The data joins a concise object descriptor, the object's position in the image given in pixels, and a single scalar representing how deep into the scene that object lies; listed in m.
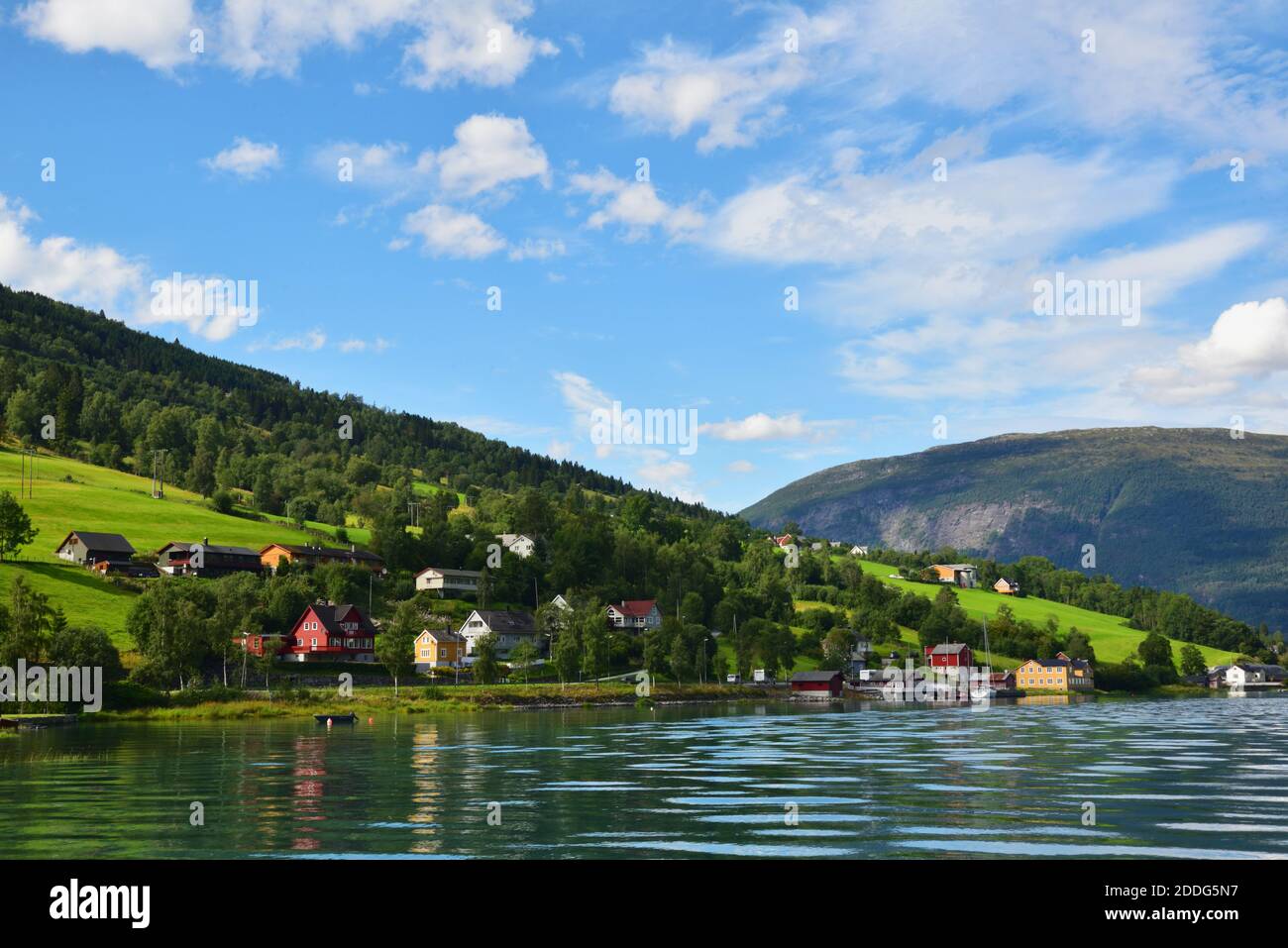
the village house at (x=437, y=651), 164.62
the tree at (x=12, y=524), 138.38
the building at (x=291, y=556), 187.50
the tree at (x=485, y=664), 141.38
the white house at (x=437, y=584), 198.88
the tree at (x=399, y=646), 133.00
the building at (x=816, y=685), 174.62
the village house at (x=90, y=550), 158.88
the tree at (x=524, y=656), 154.62
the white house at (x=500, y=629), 173.38
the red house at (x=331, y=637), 147.25
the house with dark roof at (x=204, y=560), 172.25
